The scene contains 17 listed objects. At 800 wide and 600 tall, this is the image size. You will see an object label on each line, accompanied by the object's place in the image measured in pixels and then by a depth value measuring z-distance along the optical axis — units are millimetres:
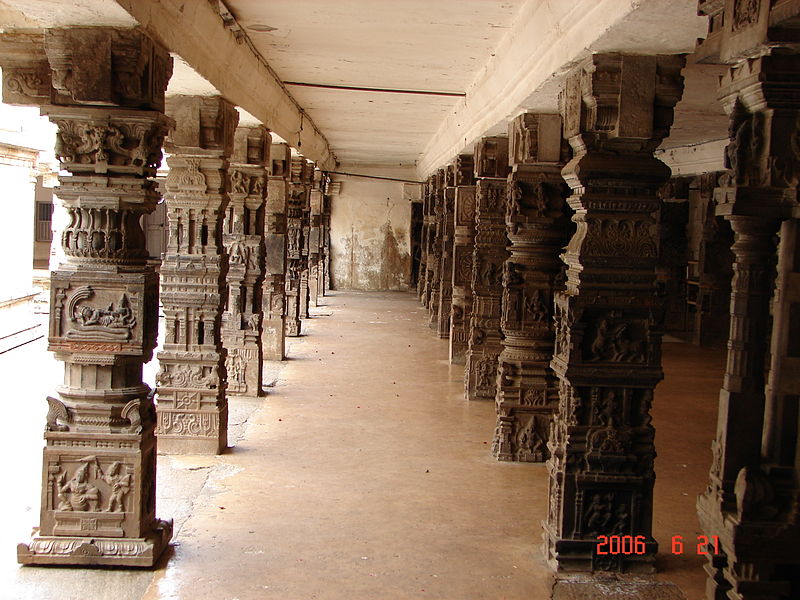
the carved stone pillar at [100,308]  4363
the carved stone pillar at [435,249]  15031
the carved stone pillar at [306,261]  15394
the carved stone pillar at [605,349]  4566
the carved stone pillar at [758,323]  2541
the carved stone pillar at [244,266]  8594
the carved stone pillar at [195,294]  6656
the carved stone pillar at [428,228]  17812
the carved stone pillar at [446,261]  13500
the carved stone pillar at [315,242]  18327
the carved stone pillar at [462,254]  10703
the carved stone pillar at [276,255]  10234
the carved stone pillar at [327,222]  22656
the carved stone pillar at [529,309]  6727
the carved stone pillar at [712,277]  13742
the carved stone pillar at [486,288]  9062
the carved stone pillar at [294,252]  13867
